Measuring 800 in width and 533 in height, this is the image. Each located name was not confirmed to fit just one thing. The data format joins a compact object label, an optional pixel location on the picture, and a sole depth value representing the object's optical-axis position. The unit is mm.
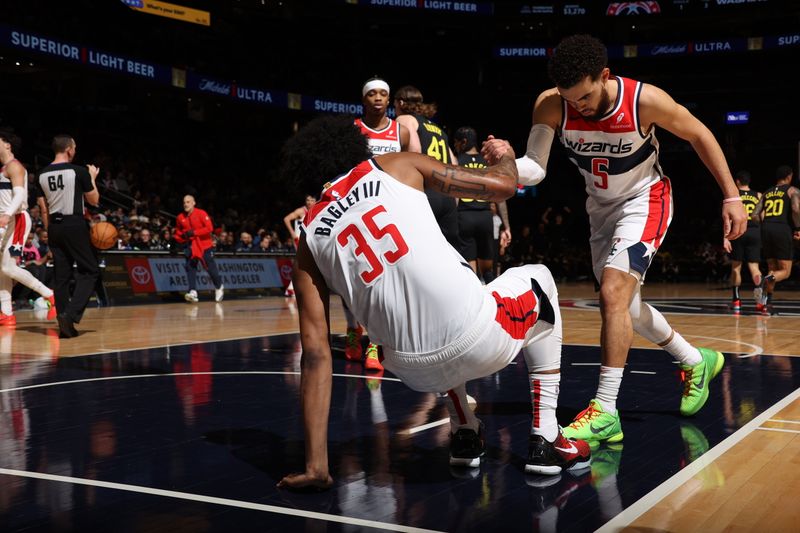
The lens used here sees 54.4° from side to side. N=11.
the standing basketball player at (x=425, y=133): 5555
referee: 7598
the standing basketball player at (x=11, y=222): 8258
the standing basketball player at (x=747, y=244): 10922
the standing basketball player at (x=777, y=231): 10820
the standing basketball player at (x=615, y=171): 3354
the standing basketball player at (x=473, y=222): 6941
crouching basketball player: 2500
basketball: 9711
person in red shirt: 13539
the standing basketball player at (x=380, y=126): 5383
